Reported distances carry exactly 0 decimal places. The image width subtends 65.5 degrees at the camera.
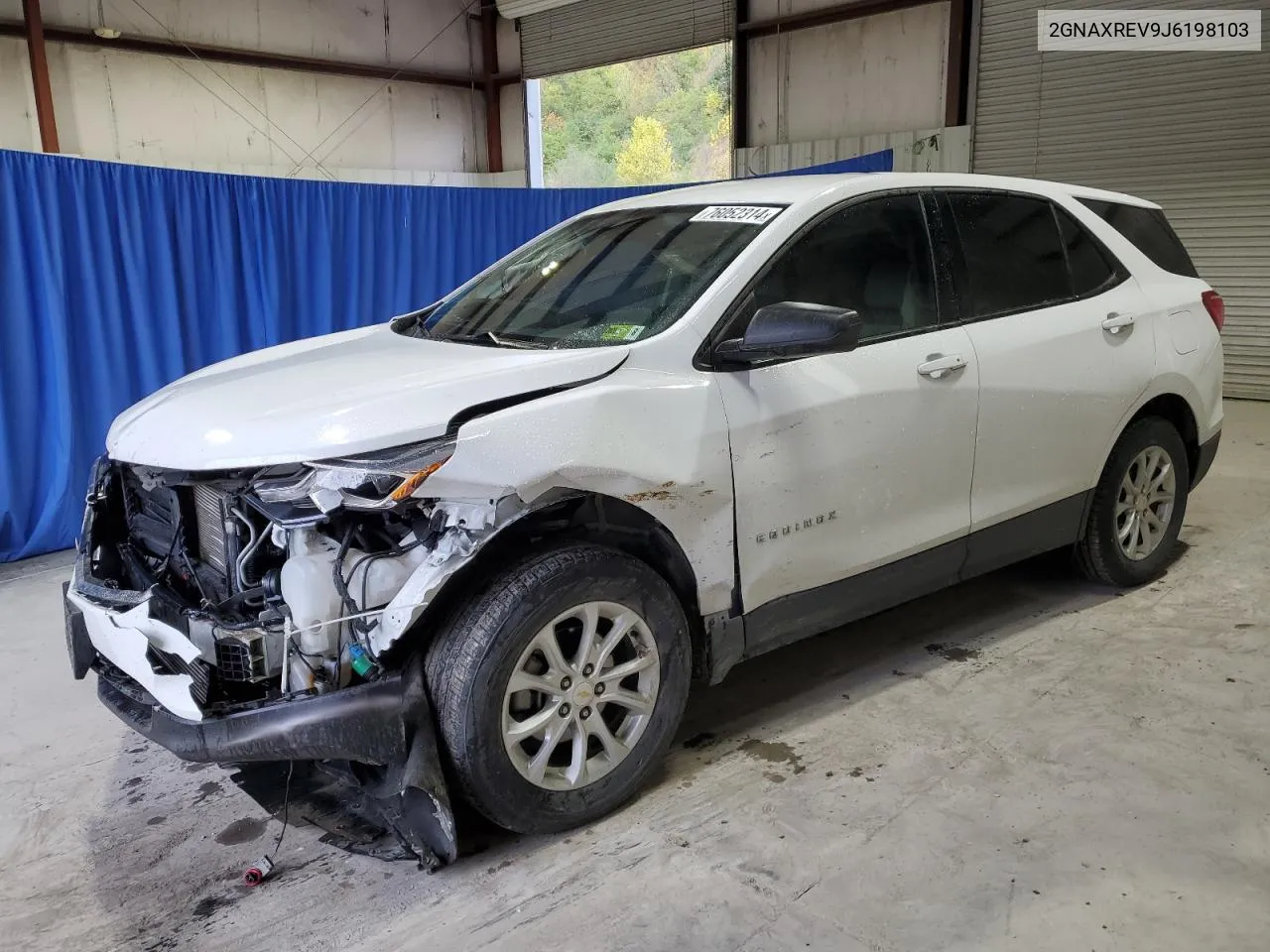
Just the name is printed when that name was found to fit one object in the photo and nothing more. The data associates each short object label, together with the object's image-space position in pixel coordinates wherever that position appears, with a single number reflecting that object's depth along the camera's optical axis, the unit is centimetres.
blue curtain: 530
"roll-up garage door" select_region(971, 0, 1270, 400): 843
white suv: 231
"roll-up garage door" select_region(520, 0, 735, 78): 1107
